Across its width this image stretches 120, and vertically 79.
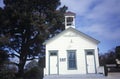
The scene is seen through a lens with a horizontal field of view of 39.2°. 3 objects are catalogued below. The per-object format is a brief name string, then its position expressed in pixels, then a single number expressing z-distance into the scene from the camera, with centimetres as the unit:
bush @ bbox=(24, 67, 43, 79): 2618
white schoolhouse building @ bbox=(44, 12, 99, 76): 1866
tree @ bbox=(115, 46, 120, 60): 4279
